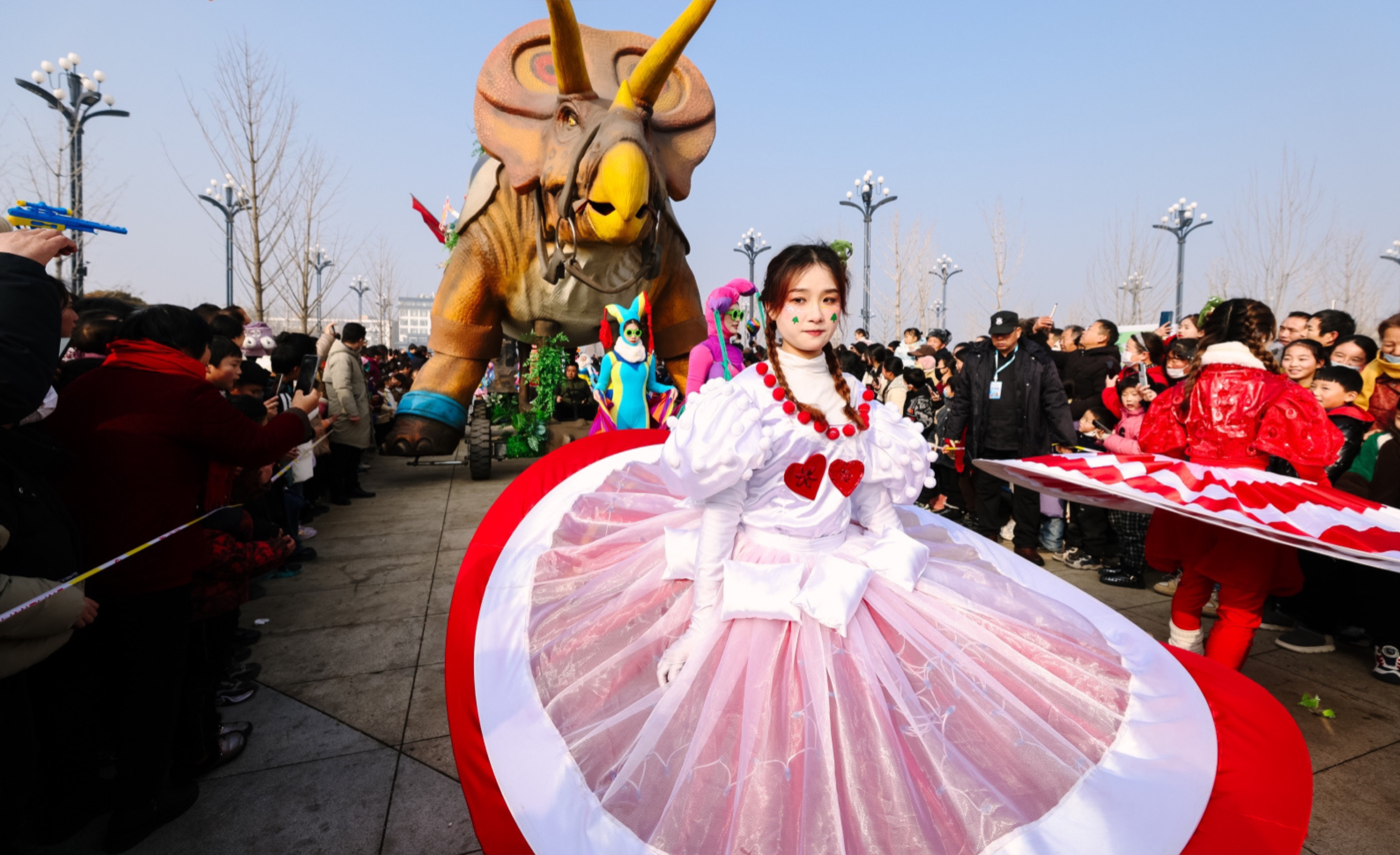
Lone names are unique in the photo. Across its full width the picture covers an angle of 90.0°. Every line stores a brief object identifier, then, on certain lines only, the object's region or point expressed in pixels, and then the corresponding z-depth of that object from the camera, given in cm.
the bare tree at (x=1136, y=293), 1833
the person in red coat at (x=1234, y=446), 281
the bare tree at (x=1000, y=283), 1733
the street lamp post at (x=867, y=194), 2036
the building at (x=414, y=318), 10656
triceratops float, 394
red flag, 616
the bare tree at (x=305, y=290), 1345
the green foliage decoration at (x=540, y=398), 608
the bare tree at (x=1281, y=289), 1420
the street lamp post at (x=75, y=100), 1028
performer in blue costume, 530
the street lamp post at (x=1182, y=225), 1919
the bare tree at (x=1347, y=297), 1661
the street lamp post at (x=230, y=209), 1373
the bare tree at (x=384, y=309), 2345
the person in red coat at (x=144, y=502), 222
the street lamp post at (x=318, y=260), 1675
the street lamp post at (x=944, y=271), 3166
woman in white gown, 139
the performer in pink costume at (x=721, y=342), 527
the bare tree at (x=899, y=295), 2023
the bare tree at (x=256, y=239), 1215
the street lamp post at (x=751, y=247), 2714
